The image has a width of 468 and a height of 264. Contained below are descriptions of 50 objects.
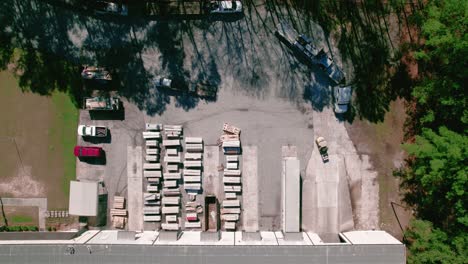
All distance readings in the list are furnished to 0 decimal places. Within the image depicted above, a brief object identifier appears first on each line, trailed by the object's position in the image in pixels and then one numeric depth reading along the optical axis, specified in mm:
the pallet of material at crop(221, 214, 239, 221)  34281
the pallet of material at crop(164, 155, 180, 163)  34250
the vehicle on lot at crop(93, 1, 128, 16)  33469
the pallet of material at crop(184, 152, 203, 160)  34219
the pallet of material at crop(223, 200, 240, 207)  34250
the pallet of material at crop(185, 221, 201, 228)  34562
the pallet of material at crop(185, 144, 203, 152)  34188
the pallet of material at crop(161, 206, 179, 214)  34344
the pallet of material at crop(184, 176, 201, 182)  34312
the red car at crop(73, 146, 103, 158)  33938
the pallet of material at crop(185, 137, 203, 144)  34156
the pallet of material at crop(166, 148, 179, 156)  34156
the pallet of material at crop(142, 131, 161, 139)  34031
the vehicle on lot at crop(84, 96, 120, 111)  33719
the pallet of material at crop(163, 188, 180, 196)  34484
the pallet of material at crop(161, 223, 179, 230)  34438
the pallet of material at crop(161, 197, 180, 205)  34331
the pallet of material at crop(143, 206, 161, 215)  34406
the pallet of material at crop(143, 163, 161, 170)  34312
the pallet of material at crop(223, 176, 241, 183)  34188
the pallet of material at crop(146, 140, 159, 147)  34038
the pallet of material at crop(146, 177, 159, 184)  34438
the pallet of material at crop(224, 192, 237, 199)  34312
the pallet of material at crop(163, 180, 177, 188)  34375
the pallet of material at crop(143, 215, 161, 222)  34531
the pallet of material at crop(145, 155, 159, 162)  34188
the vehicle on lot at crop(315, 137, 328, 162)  33938
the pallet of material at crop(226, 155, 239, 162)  34125
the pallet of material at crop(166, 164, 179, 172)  34375
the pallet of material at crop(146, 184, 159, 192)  34500
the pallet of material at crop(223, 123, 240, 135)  34125
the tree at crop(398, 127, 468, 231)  28344
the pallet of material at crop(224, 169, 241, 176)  34188
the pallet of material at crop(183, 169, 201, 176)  34312
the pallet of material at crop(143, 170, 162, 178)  34344
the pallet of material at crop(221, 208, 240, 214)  34344
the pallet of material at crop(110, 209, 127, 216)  34562
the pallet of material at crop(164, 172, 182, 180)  34344
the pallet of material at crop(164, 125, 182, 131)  34156
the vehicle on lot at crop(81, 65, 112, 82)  33594
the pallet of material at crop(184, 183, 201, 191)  34312
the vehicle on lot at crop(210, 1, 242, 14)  33406
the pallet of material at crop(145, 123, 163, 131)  34125
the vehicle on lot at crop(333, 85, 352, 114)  33562
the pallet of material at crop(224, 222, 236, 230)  34281
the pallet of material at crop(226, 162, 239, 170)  34188
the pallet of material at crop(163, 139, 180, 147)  34062
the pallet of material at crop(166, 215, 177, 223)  34406
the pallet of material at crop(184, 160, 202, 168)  34188
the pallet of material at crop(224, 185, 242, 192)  34375
